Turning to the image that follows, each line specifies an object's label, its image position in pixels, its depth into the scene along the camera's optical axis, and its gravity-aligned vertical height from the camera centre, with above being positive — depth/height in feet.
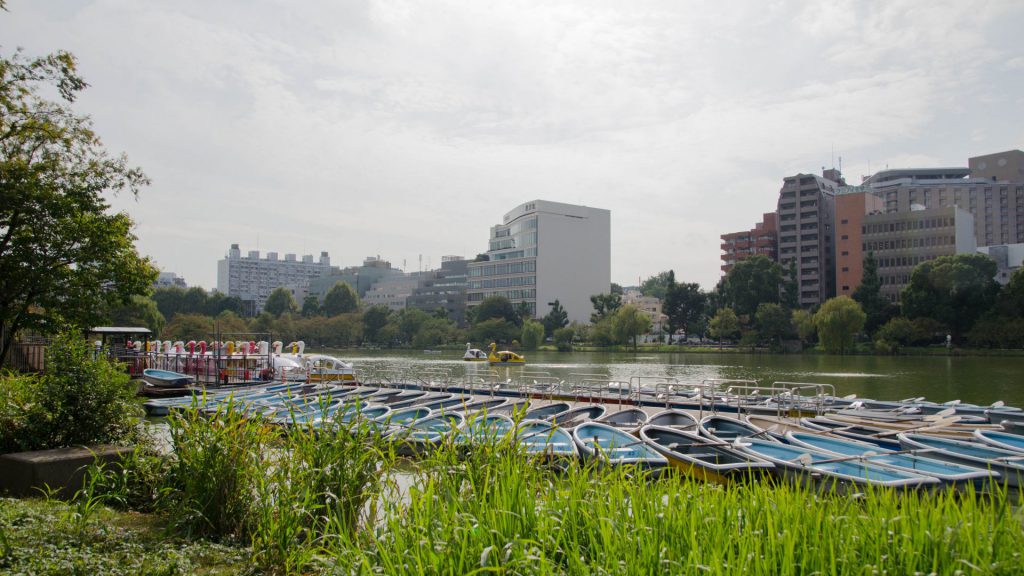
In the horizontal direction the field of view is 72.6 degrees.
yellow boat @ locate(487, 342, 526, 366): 207.87 -9.02
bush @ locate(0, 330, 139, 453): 24.98 -2.95
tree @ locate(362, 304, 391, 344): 353.51 +2.75
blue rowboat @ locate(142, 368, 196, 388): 88.02 -6.60
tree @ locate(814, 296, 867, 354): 212.23 +2.19
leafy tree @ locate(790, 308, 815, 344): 233.55 +2.03
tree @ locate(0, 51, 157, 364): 46.42 +7.34
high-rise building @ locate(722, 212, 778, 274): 339.77 +43.78
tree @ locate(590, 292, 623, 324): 317.22 +11.89
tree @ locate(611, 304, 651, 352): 277.85 +2.15
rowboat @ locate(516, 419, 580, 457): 40.32 -6.72
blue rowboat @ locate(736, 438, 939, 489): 30.53 -6.73
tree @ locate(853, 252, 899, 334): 229.86 +9.44
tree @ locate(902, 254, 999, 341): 209.46 +11.91
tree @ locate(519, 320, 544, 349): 305.32 -3.08
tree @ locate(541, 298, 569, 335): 333.07 +3.91
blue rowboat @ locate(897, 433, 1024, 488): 32.14 -6.72
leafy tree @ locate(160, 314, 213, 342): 240.32 -0.44
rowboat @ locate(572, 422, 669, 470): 37.42 -6.64
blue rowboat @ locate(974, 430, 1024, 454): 41.42 -6.73
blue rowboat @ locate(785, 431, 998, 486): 31.99 -6.87
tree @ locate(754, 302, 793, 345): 246.99 +3.16
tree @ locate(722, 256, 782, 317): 273.75 +18.04
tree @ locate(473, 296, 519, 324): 338.95 +8.70
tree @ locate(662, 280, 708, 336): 298.56 +10.60
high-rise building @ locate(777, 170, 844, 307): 315.99 +43.73
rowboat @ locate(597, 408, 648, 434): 53.42 -7.24
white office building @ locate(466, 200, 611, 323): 398.83 +40.17
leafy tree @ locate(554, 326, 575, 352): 300.81 -3.41
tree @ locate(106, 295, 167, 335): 212.84 +3.65
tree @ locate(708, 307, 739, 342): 262.06 +2.16
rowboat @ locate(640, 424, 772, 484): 33.96 -6.72
